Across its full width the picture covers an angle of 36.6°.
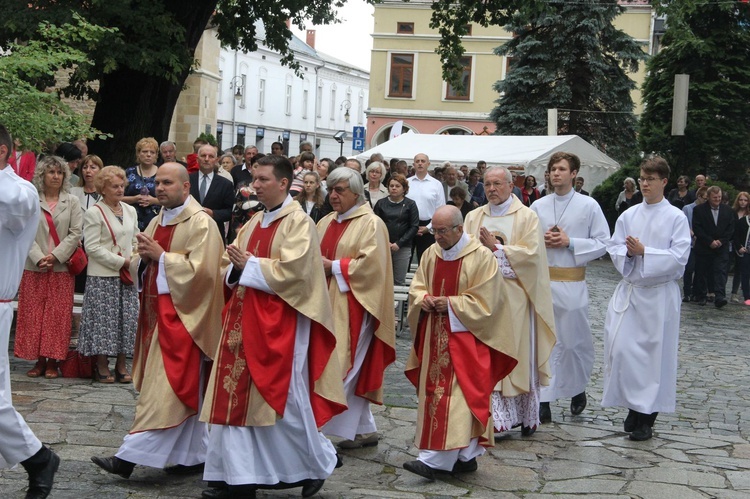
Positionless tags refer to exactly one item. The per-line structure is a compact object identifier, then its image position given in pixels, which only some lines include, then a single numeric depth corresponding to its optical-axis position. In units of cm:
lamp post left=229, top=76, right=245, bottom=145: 6175
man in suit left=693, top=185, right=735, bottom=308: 1862
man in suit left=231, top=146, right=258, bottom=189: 1438
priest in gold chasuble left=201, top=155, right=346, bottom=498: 622
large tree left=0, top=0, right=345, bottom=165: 1447
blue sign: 3133
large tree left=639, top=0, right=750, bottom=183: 2750
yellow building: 5403
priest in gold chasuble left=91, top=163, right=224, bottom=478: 652
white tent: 2600
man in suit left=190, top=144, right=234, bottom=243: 1151
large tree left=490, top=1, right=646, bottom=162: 3850
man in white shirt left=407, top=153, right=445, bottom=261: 1530
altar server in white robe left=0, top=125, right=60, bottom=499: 581
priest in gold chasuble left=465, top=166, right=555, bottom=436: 827
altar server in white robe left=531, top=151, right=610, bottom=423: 901
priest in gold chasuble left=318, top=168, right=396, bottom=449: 762
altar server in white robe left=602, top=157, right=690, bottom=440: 845
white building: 6247
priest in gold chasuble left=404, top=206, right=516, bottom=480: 695
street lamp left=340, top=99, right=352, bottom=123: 7756
